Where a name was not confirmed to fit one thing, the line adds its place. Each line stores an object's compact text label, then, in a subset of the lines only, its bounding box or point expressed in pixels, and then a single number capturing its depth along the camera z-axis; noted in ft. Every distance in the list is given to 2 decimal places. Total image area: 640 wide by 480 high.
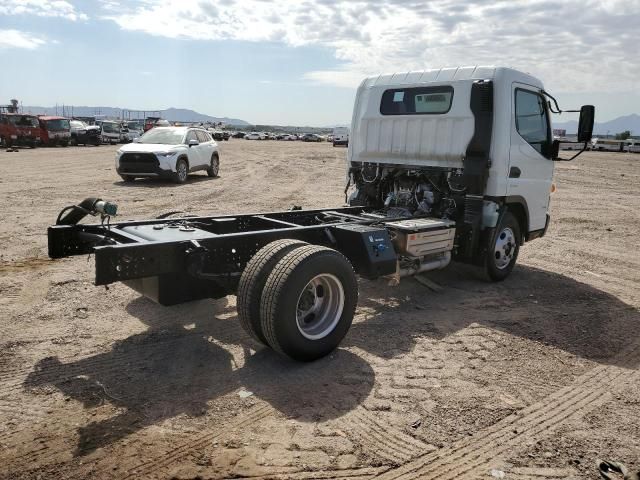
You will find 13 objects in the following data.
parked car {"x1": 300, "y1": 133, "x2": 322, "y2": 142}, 240.94
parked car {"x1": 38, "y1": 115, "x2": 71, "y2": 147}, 102.78
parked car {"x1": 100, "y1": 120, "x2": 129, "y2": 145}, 123.59
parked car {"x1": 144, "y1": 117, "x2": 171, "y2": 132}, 125.18
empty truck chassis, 13.87
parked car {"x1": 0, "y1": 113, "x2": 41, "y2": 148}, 97.25
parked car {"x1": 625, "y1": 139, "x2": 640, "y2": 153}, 162.50
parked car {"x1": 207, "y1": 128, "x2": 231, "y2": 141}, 191.58
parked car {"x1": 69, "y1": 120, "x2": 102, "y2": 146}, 115.65
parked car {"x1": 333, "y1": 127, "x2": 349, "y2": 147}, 180.65
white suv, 52.60
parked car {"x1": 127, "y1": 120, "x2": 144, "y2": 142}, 127.54
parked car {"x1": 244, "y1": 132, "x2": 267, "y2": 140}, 238.68
